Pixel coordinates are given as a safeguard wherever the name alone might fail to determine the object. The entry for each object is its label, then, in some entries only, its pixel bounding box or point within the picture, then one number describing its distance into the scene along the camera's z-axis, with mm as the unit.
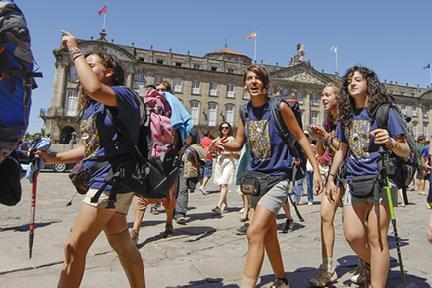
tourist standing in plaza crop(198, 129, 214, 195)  10133
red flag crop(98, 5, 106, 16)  42131
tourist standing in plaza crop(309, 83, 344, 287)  3297
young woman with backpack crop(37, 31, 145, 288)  2250
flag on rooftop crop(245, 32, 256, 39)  49844
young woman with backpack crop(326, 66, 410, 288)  2723
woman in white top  7336
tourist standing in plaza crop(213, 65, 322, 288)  2820
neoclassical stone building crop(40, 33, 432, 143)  43469
